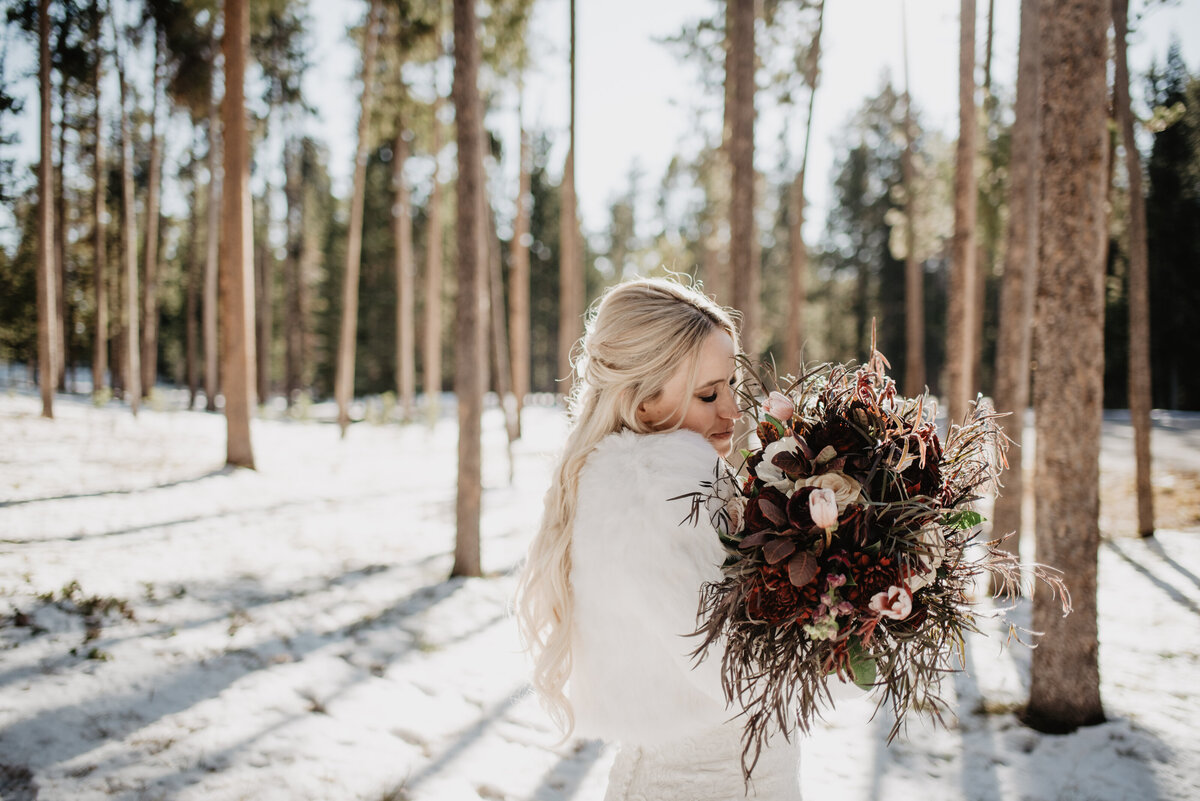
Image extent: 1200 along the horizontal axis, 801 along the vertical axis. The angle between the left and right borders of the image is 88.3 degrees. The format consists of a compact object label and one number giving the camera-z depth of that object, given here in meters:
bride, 1.40
